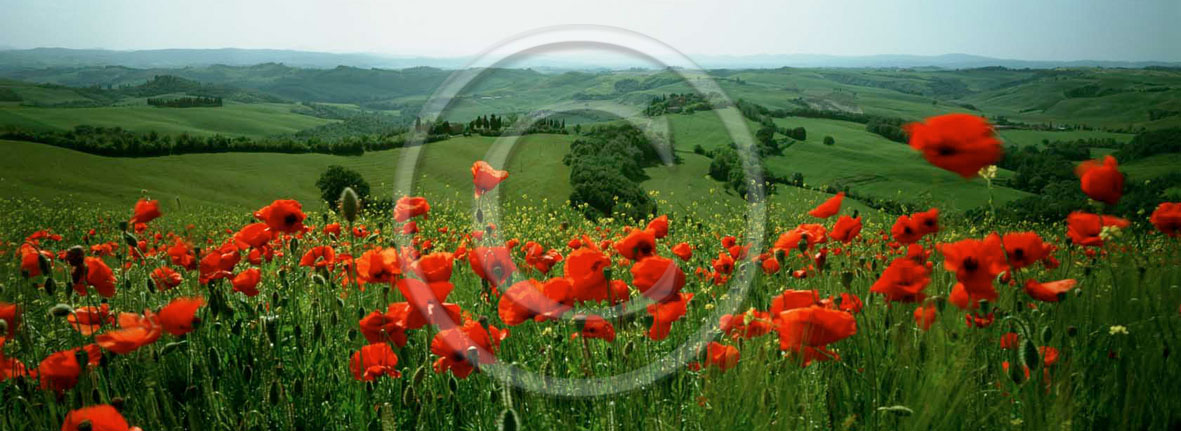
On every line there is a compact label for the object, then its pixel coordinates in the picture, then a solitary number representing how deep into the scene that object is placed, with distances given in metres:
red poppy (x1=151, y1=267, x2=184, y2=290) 3.26
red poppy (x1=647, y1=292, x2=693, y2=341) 2.14
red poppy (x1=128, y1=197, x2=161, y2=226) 3.09
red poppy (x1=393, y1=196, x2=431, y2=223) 3.26
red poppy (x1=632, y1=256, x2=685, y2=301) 1.97
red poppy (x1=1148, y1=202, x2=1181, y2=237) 2.63
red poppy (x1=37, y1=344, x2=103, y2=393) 1.79
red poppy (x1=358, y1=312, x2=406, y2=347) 2.16
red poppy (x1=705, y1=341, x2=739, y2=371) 2.11
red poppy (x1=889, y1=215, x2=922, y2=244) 2.94
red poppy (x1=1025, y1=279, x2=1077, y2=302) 1.89
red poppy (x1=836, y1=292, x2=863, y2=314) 2.42
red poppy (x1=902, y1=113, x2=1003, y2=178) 1.40
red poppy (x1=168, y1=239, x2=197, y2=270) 3.37
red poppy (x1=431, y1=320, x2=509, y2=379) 2.04
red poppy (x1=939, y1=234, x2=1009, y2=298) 1.83
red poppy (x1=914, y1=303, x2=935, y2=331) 2.06
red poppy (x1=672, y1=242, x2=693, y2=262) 3.48
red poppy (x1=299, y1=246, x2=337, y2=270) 3.52
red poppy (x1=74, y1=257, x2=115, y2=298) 2.65
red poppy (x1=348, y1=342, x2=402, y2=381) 2.28
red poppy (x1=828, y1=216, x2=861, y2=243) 2.83
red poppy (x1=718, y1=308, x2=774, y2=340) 2.03
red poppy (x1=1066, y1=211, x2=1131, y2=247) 2.57
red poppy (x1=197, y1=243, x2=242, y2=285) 3.09
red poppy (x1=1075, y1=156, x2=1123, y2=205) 2.26
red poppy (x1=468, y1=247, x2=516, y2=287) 2.79
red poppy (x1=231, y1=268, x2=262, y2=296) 2.89
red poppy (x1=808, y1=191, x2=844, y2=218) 3.02
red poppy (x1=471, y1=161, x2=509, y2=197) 3.33
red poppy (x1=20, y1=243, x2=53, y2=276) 2.74
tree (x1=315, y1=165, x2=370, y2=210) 34.57
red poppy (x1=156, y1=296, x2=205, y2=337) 1.87
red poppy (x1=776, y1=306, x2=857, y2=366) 1.63
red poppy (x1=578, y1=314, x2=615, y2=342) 2.12
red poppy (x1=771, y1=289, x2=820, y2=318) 1.99
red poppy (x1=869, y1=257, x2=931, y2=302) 2.01
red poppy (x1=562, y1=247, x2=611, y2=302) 2.04
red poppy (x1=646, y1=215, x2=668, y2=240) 3.23
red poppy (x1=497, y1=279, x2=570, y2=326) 2.12
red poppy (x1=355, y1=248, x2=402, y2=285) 2.60
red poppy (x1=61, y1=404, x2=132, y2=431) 1.39
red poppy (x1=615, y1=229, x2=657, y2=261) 2.36
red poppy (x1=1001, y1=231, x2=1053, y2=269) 2.15
